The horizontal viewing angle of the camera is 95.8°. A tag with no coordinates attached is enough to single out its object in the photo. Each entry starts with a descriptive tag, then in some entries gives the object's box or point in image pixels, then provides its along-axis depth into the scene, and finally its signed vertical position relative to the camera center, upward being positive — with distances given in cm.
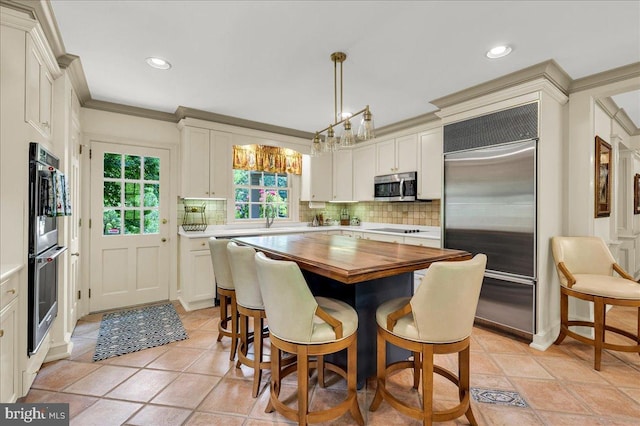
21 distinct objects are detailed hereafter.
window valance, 432 +85
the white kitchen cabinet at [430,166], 373 +64
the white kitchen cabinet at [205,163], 375 +67
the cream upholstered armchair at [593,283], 226 -57
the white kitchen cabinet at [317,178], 495 +61
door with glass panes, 345 -17
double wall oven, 179 -15
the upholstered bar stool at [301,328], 148 -62
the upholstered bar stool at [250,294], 192 -56
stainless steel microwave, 404 +39
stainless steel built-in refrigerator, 264 +1
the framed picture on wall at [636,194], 437 +33
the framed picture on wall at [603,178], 287 +38
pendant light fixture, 216 +63
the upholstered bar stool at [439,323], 143 -58
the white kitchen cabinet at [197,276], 353 -79
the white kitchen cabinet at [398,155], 407 +87
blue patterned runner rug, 258 -120
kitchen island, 155 -29
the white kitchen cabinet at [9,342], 154 -74
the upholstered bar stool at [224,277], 236 -54
